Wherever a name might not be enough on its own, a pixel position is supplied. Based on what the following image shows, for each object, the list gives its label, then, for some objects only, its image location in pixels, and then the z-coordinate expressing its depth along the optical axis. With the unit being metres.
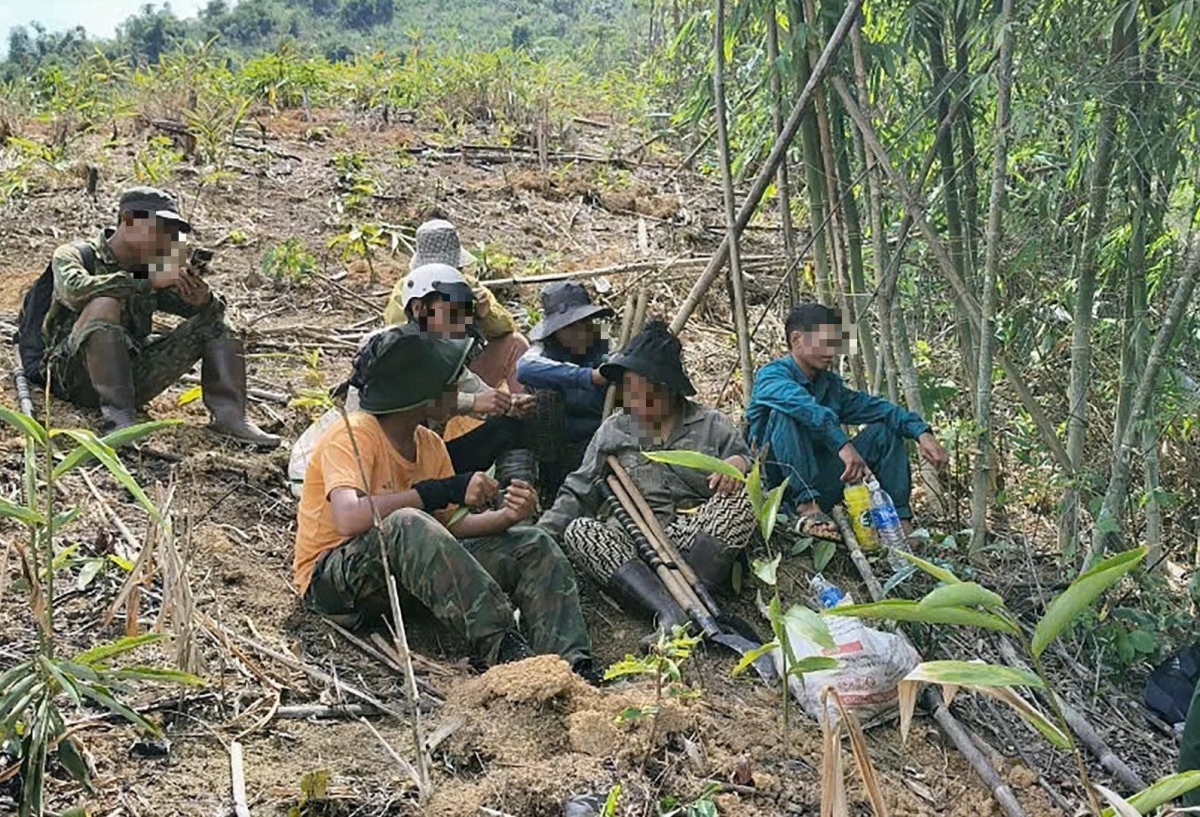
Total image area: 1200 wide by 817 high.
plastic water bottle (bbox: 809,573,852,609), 3.48
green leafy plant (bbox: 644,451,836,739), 1.91
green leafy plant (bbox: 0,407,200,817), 2.03
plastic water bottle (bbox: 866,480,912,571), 4.07
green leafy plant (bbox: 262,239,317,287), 6.37
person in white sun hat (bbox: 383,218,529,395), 4.63
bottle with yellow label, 4.13
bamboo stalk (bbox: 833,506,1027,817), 2.86
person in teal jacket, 4.12
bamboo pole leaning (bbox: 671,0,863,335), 3.94
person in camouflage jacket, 4.17
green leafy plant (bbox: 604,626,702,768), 2.66
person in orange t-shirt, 3.24
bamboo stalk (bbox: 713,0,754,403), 4.35
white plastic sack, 3.18
